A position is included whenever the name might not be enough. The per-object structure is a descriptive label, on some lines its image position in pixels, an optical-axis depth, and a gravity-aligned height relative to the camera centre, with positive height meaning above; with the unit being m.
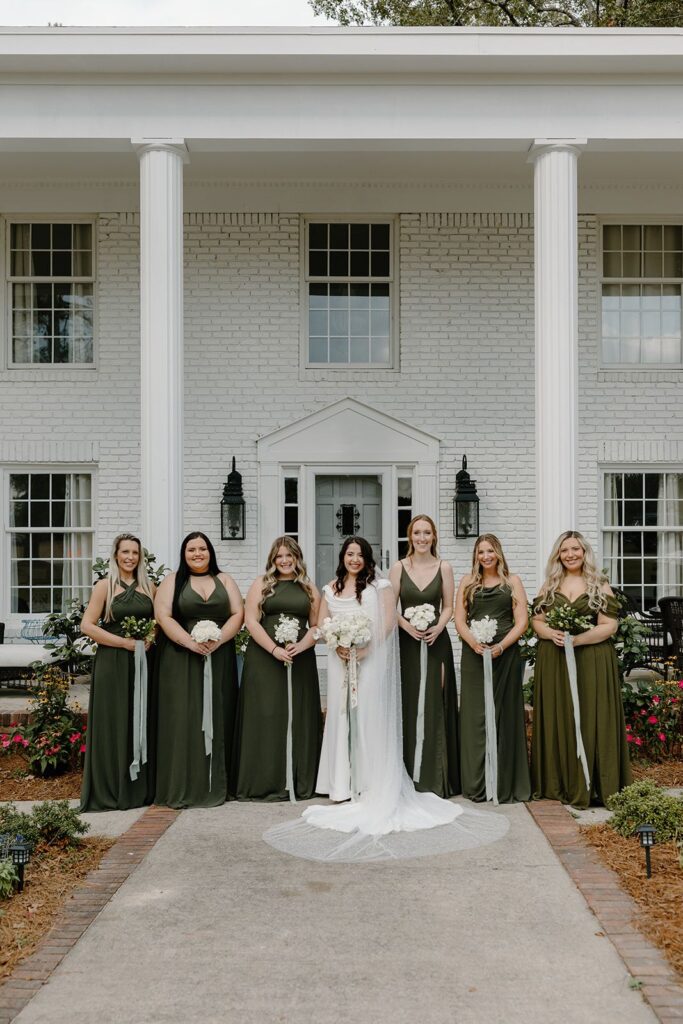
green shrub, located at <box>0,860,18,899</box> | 4.90 -1.74
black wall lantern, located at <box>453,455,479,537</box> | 11.93 +0.27
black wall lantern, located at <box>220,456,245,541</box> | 11.84 +0.25
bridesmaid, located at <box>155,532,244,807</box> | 6.70 -1.04
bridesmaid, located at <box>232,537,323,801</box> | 6.79 -1.14
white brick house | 12.08 +2.15
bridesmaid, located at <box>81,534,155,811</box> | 6.72 -1.21
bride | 5.92 -1.60
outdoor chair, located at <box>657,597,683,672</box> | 9.90 -0.96
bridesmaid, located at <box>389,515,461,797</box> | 6.80 -1.00
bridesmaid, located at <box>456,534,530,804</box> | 6.73 -1.04
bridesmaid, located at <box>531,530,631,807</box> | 6.65 -1.14
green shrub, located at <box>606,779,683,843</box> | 5.88 -1.73
